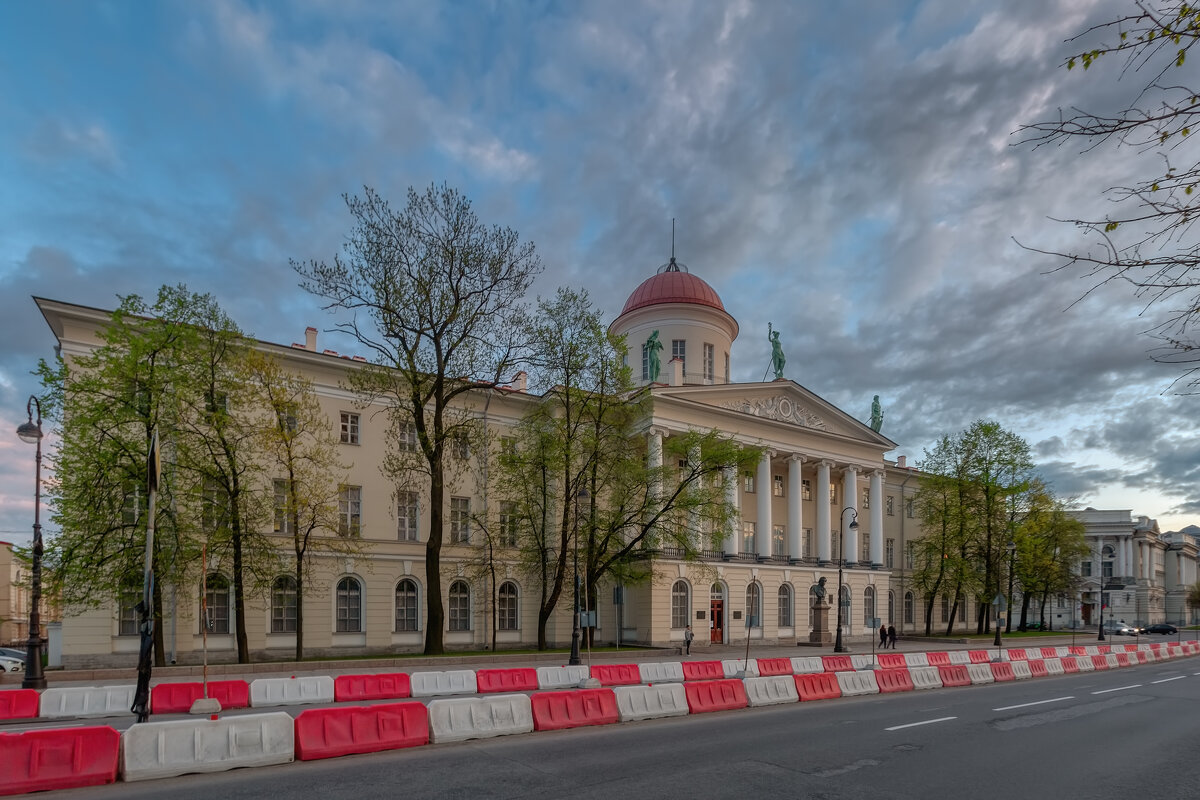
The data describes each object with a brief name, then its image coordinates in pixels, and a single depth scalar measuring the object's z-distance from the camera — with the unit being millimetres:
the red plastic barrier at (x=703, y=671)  23609
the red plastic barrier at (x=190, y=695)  15914
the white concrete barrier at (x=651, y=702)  15711
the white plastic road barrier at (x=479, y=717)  13031
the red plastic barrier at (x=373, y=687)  17703
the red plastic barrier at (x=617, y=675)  21562
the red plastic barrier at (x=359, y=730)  11750
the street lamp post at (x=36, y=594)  20156
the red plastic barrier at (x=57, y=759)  9719
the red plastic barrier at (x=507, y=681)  19750
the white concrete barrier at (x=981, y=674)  26109
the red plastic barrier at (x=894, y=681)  22328
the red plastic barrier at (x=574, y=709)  14398
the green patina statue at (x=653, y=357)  45656
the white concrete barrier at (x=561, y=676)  20781
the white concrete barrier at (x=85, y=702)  15242
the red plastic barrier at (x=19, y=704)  14750
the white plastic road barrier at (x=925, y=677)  23875
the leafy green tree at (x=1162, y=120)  5914
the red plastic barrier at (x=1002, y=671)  27439
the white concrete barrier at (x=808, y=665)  27469
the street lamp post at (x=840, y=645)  39000
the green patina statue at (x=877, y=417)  55594
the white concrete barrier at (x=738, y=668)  24034
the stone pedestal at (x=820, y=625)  45812
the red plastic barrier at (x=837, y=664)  28712
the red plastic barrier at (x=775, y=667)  25491
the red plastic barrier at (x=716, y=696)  17109
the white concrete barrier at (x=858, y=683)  21156
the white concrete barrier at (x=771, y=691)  18625
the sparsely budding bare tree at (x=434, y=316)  29000
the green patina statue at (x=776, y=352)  49875
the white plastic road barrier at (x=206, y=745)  10438
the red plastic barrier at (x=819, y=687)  19844
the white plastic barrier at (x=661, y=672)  22969
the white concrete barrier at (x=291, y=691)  16844
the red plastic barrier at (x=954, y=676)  24969
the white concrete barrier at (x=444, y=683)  18656
